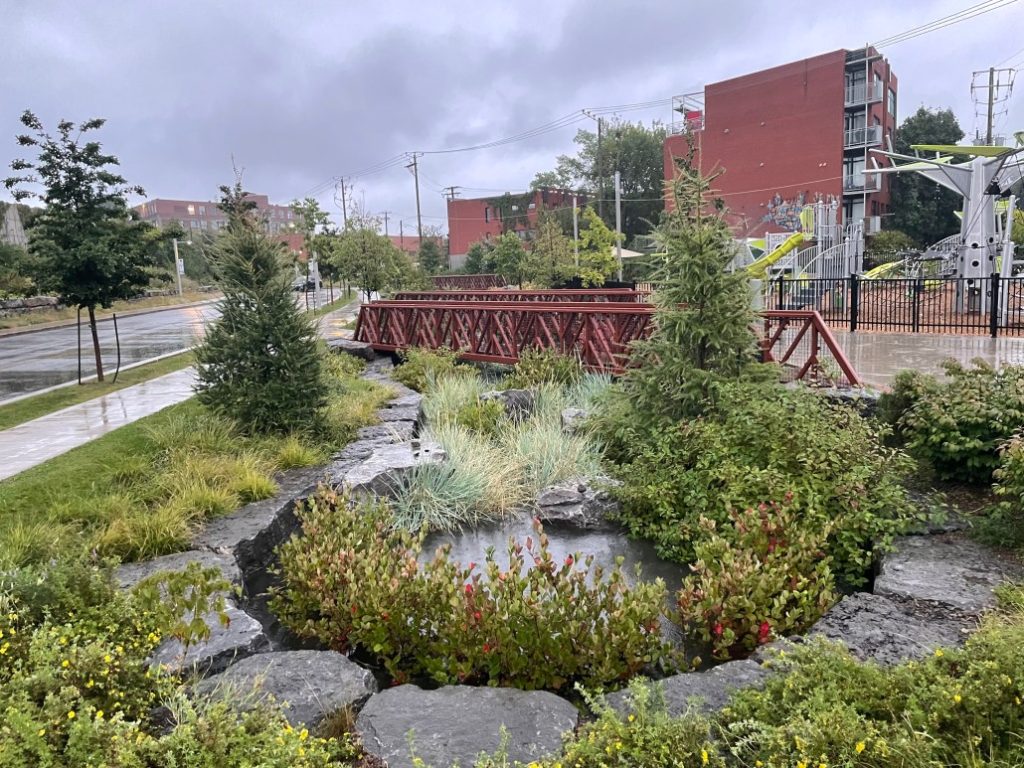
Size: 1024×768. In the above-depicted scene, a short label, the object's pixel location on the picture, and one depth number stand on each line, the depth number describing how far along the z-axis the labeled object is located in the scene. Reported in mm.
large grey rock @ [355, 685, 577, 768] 2953
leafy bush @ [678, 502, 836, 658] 3955
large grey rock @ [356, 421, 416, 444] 7855
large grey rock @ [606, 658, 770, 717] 3188
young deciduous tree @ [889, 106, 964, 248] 42562
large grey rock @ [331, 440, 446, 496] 6438
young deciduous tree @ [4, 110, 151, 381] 11648
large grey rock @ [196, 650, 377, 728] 3219
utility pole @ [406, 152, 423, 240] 55766
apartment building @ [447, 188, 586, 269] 63281
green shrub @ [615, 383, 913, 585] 4926
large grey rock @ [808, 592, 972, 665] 3477
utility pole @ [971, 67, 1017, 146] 39750
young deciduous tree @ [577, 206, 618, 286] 28594
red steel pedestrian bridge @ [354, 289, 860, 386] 8719
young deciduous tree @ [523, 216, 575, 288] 28672
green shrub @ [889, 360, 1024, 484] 5148
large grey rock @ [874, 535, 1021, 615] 4004
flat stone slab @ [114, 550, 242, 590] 4594
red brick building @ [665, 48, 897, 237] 38375
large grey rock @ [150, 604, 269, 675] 3562
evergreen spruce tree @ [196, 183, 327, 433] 7449
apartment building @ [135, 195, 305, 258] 124931
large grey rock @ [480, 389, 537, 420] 9148
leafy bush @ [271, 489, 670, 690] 3688
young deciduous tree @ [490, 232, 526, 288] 33469
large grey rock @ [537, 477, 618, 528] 6469
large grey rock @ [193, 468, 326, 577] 5242
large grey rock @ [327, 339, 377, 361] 14812
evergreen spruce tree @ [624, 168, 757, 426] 6570
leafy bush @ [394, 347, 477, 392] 11203
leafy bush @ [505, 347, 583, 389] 10484
